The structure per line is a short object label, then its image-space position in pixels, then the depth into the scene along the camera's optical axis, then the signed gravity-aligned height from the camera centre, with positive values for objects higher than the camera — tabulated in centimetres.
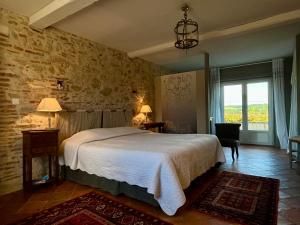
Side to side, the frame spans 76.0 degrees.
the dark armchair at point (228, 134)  441 -52
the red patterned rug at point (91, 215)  203 -114
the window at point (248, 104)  617 +27
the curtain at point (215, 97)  675 +55
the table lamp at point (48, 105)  299 +14
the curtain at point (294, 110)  439 +4
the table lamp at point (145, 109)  529 +11
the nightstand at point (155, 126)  519 -36
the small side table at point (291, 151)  364 -78
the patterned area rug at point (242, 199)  208 -112
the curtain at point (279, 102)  566 +30
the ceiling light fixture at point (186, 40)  270 +106
